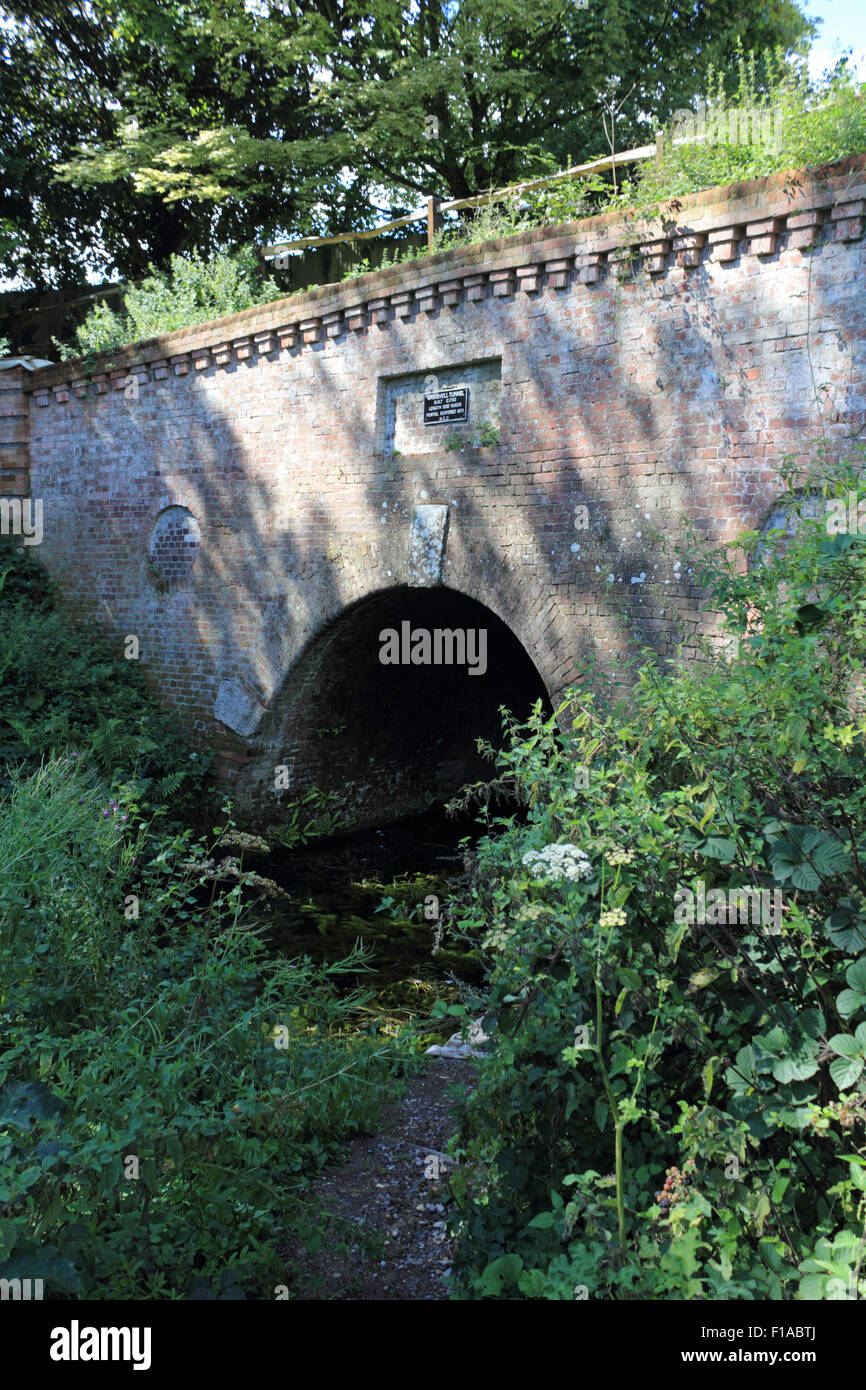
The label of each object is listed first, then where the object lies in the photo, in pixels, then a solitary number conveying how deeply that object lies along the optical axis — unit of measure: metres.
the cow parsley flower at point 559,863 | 2.50
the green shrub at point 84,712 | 8.80
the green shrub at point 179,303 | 10.40
